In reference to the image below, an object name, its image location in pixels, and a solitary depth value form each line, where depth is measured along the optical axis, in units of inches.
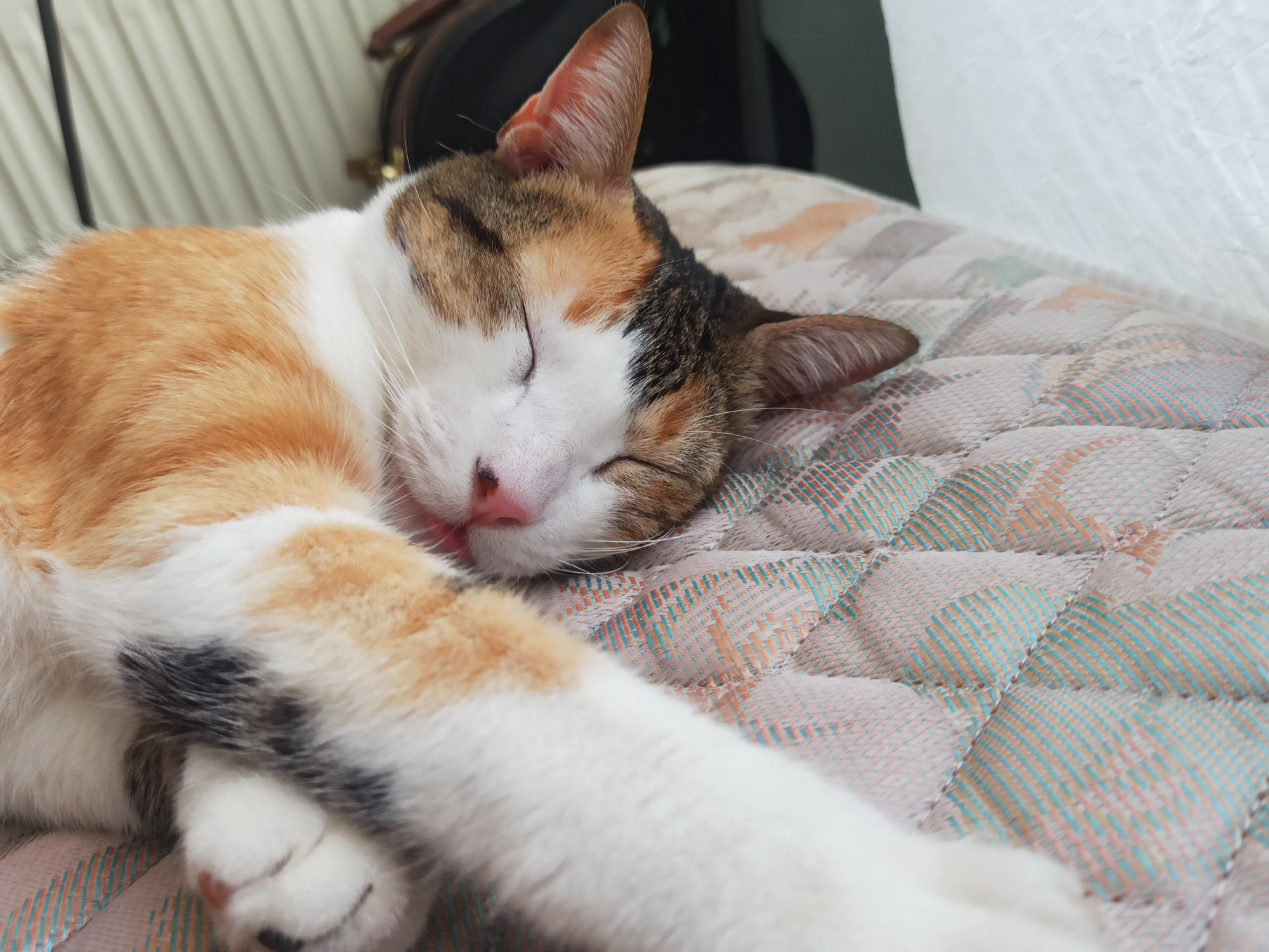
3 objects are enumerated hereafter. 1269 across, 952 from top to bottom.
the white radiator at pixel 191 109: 19.6
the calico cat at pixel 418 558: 7.2
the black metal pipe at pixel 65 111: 18.2
